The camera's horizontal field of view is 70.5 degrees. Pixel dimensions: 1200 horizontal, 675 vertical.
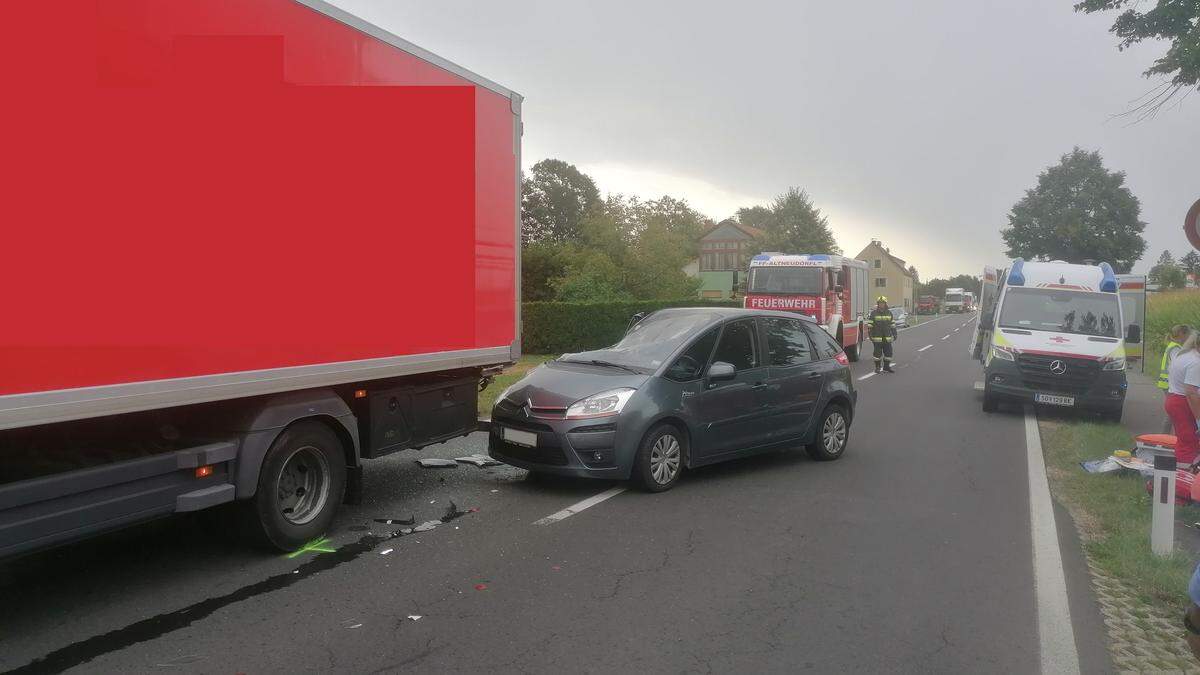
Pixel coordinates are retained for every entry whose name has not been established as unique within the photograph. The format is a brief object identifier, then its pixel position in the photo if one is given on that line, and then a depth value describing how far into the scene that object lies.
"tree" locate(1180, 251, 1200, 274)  44.42
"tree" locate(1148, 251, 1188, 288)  39.56
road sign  6.19
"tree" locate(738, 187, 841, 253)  67.94
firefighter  20.16
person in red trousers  7.54
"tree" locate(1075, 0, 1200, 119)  13.95
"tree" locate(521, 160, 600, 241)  68.75
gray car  7.07
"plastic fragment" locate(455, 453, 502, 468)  8.56
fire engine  20.97
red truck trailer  3.88
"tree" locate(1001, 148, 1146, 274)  67.50
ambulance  12.39
